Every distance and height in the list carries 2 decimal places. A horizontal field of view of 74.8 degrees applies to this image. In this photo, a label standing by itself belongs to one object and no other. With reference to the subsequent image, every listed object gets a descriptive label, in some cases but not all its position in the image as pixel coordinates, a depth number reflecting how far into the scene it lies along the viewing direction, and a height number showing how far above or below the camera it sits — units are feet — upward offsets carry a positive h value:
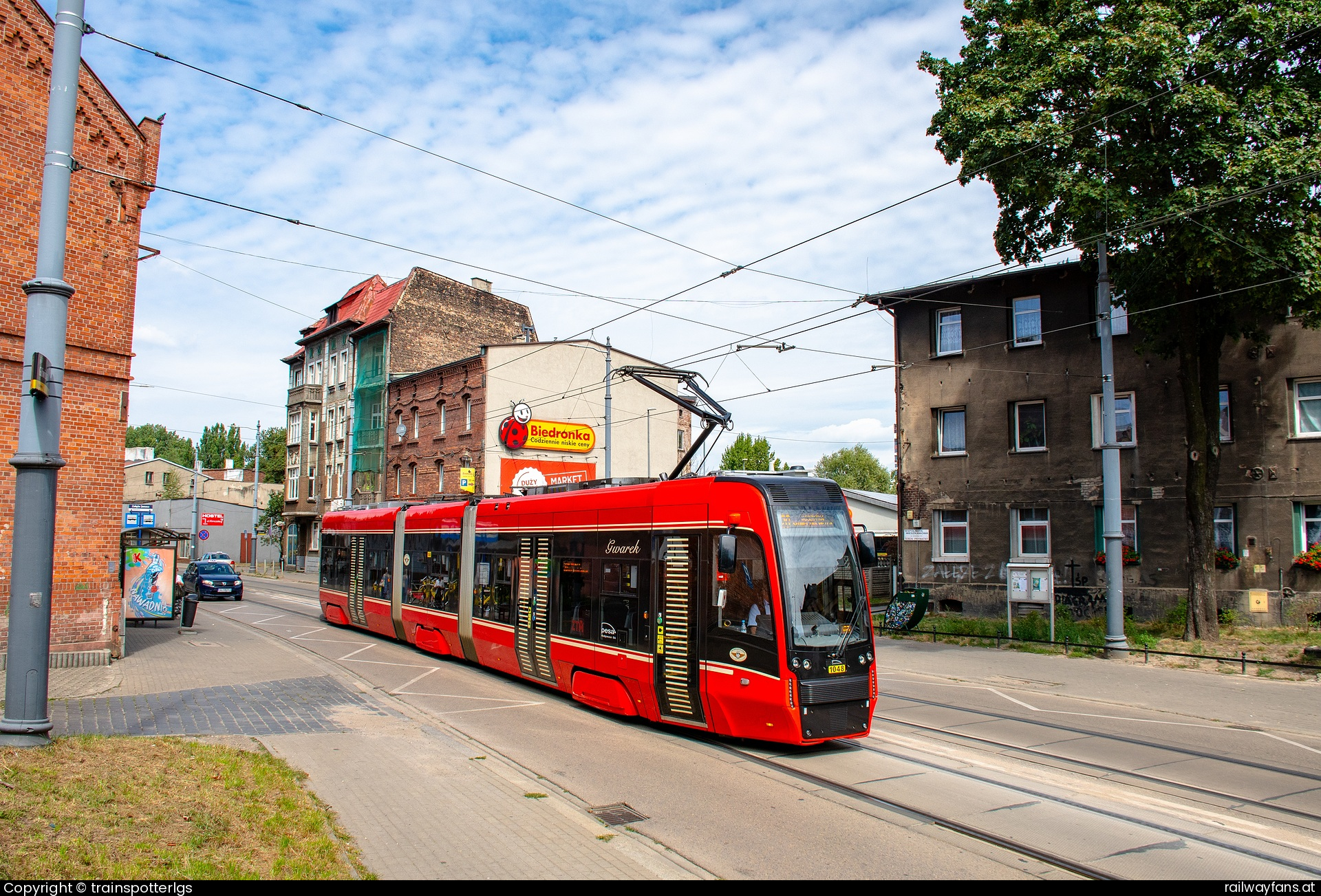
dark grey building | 67.46 +6.39
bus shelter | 65.92 -4.77
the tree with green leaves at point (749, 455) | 254.68 +20.45
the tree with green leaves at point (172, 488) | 232.12 +8.53
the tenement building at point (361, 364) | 155.33 +29.62
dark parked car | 110.22 -7.94
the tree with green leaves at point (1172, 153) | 51.57 +23.87
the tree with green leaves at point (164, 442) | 347.36 +32.72
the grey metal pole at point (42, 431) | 25.16 +2.62
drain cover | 22.67 -7.82
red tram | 29.07 -3.18
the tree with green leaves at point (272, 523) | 199.21 -0.69
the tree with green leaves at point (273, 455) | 295.48 +22.99
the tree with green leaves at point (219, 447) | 339.57 +28.51
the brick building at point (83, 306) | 45.73 +11.69
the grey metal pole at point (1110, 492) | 58.23 +2.28
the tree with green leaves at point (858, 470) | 292.20 +18.28
